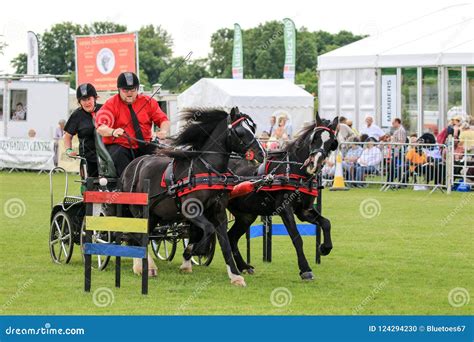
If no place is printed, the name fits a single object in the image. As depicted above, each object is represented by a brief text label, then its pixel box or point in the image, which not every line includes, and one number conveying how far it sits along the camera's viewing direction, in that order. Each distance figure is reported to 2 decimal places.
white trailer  39.12
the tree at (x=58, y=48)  95.38
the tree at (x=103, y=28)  92.54
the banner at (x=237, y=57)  46.62
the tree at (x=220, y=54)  87.00
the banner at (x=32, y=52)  47.44
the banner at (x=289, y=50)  42.09
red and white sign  43.19
